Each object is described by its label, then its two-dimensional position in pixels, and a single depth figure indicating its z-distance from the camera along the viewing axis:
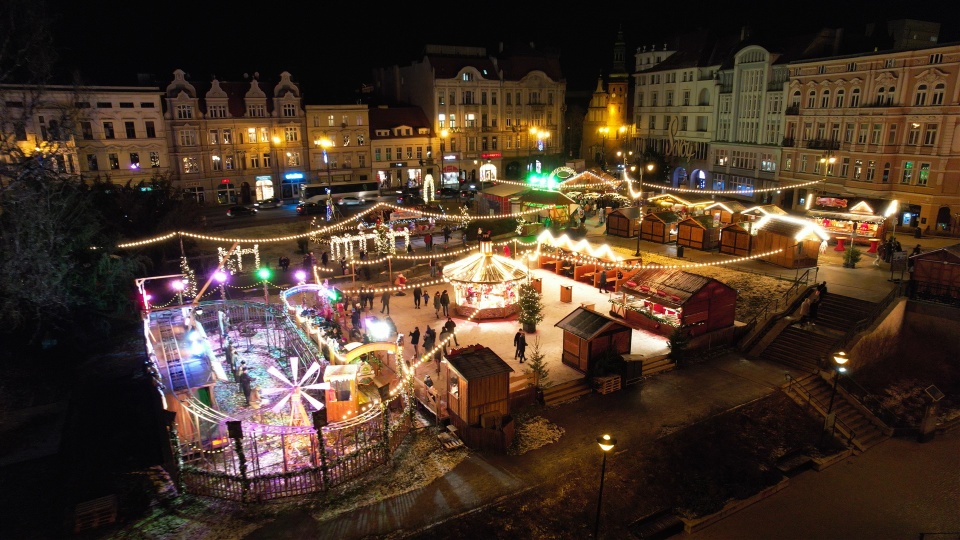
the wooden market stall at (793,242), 26.34
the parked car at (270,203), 44.31
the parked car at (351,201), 44.34
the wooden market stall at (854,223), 29.78
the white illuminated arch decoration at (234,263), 27.88
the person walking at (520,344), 18.42
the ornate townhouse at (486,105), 53.22
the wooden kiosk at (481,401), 14.32
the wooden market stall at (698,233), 30.12
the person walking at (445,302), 22.17
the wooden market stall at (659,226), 31.61
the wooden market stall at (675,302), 19.67
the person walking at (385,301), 22.98
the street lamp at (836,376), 14.71
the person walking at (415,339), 18.91
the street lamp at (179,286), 20.91
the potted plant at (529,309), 20.66
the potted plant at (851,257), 26.23
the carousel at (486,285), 22.16
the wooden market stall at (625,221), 33.22
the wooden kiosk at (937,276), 20.95
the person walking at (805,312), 21.11
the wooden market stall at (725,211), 33.78
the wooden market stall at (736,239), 28.65
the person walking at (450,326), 19.47
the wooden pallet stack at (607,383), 17.09
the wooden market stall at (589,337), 17.70
